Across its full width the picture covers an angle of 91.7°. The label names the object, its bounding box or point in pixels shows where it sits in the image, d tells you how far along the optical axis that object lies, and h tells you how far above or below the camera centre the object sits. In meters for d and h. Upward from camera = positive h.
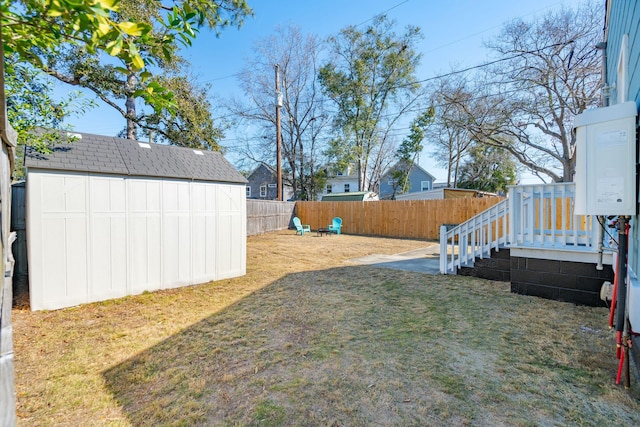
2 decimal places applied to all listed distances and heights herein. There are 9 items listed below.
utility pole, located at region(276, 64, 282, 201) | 15.95 +4.23
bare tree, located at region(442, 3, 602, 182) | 10.93 +4.80
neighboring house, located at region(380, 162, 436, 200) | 29.06 +2.67
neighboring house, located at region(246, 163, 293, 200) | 30.11 +2.25
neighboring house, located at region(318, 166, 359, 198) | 29.55 +2.40
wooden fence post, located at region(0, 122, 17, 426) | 0.97 -0.42
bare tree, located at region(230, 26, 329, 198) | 20.47 +7.45
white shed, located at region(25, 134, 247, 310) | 4.20 -0.17
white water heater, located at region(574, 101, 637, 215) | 2.12 +0.34
